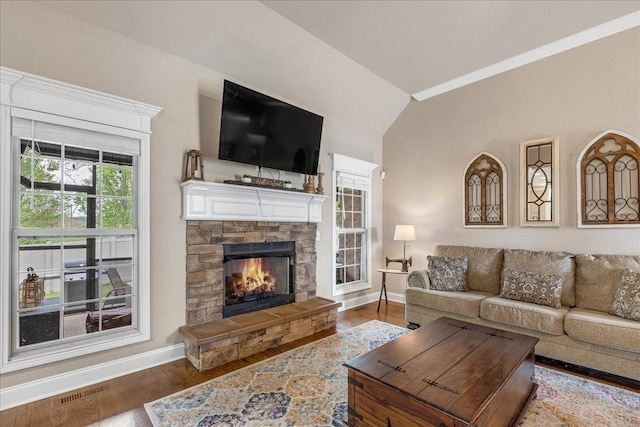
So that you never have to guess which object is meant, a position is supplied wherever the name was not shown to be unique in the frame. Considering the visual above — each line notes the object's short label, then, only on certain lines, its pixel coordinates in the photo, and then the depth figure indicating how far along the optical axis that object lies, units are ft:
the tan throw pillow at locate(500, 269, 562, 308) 10.23
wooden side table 14.82
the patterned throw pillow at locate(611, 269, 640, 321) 8.75
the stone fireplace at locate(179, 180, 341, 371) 9.75
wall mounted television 10.30
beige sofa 8.43
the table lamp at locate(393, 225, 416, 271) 15.20
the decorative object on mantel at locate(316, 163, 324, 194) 13.62
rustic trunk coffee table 4.93
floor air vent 7.47
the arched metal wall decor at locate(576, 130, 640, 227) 10.44
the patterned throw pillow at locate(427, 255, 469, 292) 12.54
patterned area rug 6.75
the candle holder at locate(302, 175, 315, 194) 13.23
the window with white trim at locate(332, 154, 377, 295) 15.44
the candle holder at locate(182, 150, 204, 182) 9.86
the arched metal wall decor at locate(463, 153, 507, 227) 13.34
